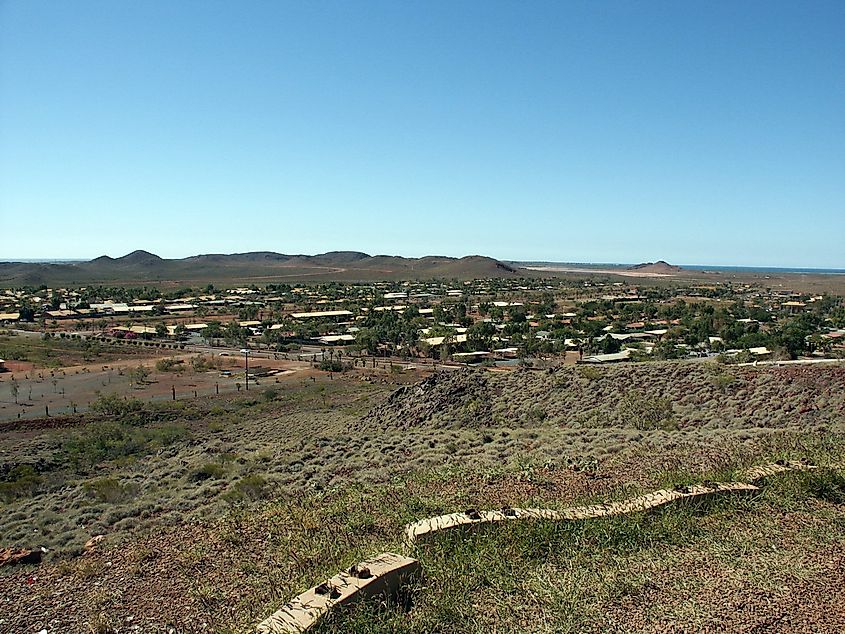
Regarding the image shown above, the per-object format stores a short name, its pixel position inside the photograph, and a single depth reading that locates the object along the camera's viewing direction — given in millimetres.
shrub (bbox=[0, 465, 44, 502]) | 17375
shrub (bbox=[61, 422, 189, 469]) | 24453
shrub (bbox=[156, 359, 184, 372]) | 52944
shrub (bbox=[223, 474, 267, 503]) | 12062
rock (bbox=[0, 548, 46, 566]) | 9023
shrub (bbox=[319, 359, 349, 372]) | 52281
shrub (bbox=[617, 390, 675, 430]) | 18059
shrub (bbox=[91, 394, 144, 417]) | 35162
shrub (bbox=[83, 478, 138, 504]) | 14031
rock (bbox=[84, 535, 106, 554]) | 9367
